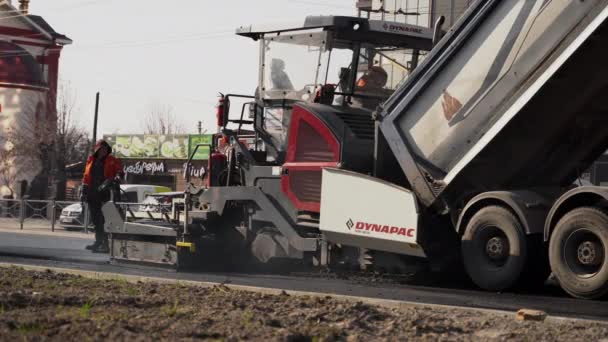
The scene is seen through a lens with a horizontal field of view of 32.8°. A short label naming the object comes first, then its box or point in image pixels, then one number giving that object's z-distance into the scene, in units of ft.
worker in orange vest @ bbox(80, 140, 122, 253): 53.67
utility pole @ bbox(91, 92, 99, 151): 161.87
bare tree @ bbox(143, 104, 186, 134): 255.95
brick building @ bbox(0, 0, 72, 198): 169.48
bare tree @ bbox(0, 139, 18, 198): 166.52
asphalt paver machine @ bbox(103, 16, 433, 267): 42.24
